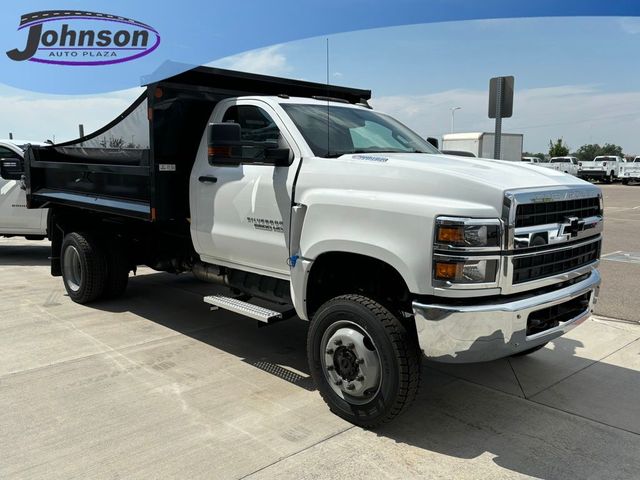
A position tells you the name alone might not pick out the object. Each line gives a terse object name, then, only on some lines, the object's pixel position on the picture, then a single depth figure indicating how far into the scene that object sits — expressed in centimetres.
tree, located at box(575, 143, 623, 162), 10501
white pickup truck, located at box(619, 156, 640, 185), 3926
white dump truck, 327
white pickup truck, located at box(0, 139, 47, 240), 945
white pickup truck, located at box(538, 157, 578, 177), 4097
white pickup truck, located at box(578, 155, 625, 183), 4159
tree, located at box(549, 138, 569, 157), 7712
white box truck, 2516
